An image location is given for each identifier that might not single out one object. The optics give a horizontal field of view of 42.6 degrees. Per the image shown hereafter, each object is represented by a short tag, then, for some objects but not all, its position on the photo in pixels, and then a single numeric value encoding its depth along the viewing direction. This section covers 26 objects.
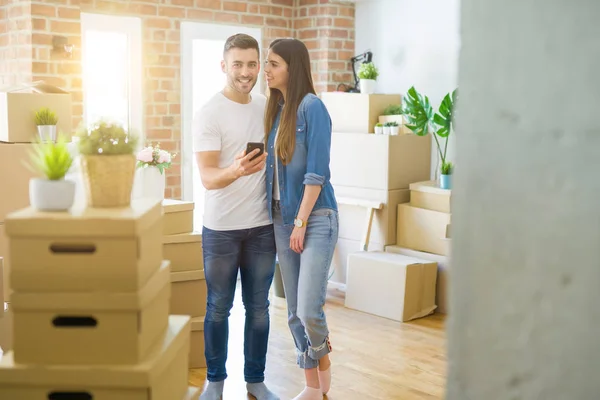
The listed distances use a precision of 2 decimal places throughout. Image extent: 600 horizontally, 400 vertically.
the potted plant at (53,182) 1.91
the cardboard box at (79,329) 1.87
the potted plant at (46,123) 3.85
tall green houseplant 4.98
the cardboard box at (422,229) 4.92
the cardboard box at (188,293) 3.59
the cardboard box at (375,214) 5.16
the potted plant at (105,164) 1.96
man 2.97
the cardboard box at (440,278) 4.84
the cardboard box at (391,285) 4.67
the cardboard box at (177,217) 3.59
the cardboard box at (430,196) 4.96
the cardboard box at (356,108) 5.27
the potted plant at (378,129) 5.18
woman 2.93
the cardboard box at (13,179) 3.79
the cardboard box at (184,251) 3.58
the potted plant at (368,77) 5.43
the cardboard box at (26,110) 3.82
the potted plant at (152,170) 3.53
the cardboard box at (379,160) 5.10
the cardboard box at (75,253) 1.84
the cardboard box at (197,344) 3.62
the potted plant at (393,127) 5.16
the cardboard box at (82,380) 1.88
